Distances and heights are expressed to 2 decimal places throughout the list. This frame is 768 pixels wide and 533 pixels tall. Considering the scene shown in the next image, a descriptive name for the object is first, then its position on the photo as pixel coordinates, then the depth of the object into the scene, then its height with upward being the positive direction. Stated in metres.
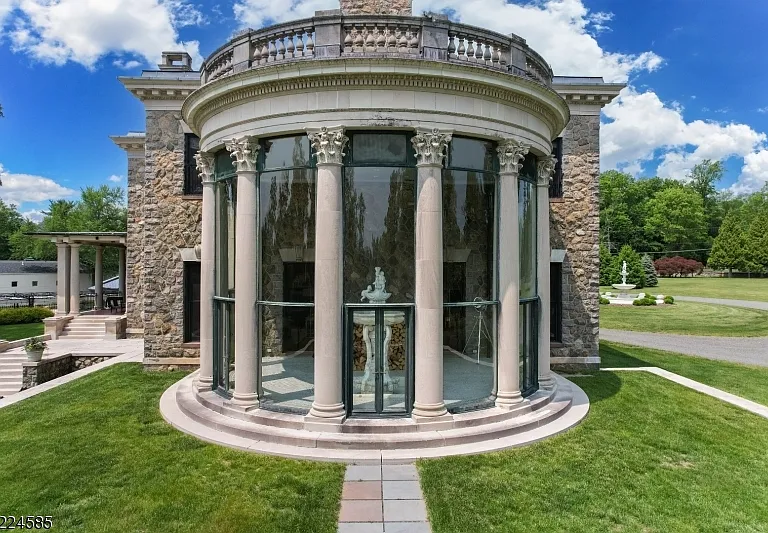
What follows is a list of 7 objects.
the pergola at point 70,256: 25.69 +0.88
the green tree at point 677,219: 85.06 +9.36
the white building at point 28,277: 52.59 -0.68
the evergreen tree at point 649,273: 62.28 -0.39
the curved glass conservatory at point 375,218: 8.90 +1.09
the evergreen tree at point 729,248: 75.06 +3.66
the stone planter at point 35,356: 16.09 -2.93
